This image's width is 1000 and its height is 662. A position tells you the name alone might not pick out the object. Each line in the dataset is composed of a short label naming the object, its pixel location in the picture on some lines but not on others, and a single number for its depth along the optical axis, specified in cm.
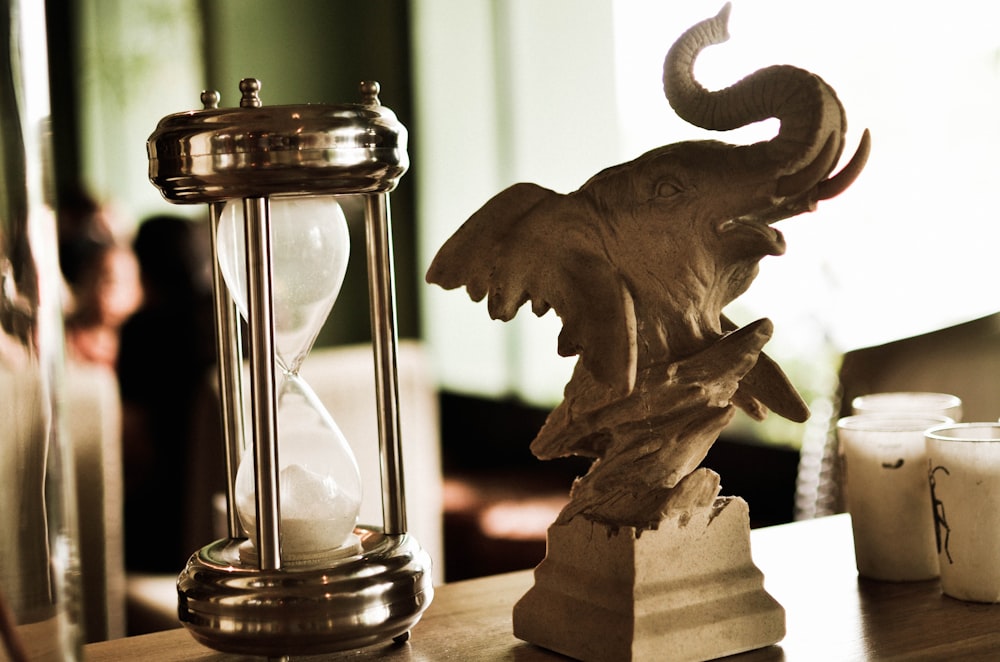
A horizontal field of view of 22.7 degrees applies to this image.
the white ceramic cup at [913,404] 127
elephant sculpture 106
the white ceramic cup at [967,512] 112
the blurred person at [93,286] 391
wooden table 108
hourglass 103
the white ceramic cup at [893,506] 118
